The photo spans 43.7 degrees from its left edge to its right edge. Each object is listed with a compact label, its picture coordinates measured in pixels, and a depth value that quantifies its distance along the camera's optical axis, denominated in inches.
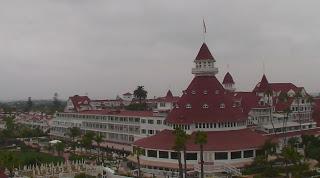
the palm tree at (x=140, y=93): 4200.6
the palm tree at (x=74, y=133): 2724.3
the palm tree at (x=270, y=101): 2291.6
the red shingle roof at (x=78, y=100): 3829.5
